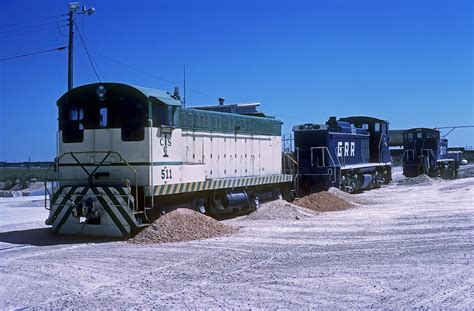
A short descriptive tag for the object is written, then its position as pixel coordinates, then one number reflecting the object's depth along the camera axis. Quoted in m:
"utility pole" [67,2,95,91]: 20.27
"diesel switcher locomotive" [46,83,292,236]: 11.38
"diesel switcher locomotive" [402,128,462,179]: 35.50
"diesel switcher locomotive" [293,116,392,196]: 21.97
